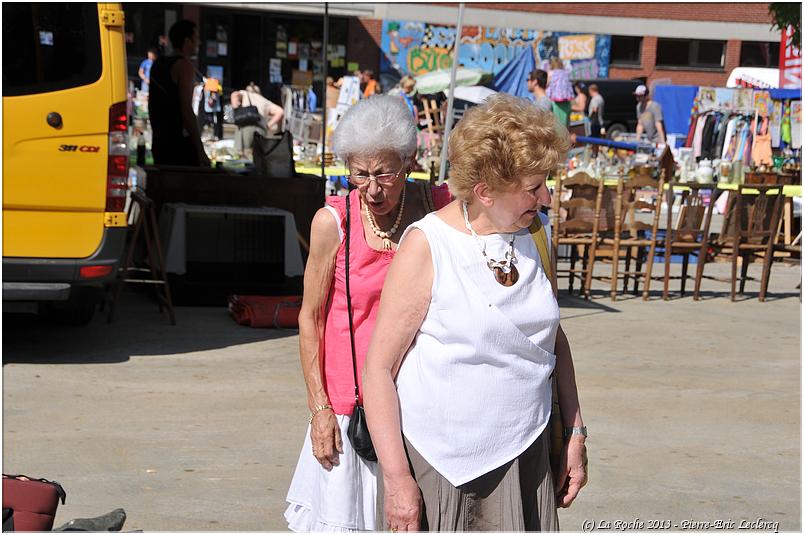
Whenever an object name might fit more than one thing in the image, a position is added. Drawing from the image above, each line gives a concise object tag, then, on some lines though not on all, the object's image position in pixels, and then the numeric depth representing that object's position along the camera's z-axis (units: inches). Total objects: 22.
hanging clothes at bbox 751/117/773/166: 894.7
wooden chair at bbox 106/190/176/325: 345.1
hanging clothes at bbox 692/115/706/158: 953.1
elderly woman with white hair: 124.1
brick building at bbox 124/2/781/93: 1323.0
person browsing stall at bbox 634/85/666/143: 906.9
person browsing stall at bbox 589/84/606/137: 997.2
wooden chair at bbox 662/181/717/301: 437.4
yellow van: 274.7
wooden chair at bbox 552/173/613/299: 422.0
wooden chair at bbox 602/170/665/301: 426.3
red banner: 772.0
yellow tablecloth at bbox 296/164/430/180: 484.4
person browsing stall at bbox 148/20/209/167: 416.5
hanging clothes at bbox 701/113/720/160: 960.9
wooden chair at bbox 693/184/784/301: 443.2
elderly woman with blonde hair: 103.1
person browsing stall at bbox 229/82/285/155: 559.8
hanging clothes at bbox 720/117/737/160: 911.0
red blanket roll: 350.9
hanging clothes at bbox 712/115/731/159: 932.0
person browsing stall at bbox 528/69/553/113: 516.6
